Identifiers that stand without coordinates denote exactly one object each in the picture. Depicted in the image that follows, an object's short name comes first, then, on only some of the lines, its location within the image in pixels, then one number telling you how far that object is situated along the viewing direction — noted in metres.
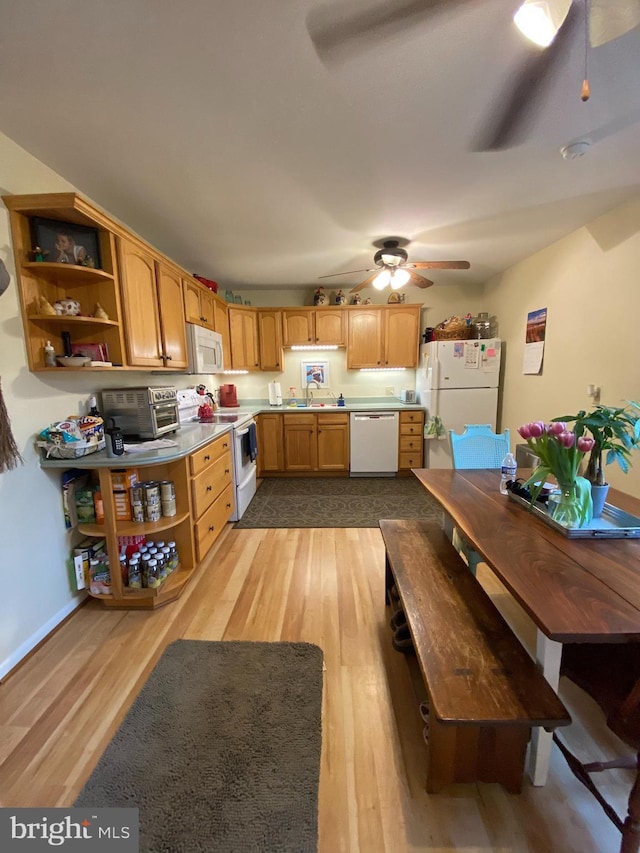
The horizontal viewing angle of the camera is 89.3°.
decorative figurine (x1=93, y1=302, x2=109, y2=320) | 1.80
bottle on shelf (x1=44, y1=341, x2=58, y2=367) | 1.67
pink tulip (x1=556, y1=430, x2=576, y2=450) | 1.21
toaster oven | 2.15
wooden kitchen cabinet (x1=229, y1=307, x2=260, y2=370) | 3.99
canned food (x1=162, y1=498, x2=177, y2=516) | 2.00
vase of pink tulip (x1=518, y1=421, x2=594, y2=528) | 1.22
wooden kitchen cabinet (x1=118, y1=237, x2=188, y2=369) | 1.96
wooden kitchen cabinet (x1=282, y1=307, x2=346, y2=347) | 4.12
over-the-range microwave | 2.85
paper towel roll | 4.39
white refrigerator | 3.65
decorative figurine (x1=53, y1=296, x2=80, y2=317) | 1.69
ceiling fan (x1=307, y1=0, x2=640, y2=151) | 0.85
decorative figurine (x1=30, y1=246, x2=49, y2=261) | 1.61
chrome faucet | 4.53
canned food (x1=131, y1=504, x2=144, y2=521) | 1.93
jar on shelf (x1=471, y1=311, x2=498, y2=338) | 3.79
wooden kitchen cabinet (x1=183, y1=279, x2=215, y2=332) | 2.81
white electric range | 3.02
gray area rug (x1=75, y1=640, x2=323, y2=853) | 0.98
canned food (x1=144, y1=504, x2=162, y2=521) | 1.94
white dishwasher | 4.03
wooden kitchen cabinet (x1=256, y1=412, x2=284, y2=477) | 4.12
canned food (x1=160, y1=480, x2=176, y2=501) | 2.00
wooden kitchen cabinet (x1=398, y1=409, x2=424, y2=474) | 4.04
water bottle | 1.70
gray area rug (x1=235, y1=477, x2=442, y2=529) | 3.02
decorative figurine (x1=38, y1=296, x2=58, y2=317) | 1.63
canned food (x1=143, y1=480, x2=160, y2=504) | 1.93
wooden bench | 0.87
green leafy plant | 1.20
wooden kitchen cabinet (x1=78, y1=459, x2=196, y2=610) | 1.86
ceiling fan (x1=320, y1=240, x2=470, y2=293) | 2.57
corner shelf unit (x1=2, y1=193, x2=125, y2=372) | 1.54
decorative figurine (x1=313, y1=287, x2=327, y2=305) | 4.09
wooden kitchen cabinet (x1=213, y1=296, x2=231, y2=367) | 3.57
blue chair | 2.26
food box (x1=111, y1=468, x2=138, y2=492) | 1.86
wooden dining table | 0.82
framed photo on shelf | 1.63
